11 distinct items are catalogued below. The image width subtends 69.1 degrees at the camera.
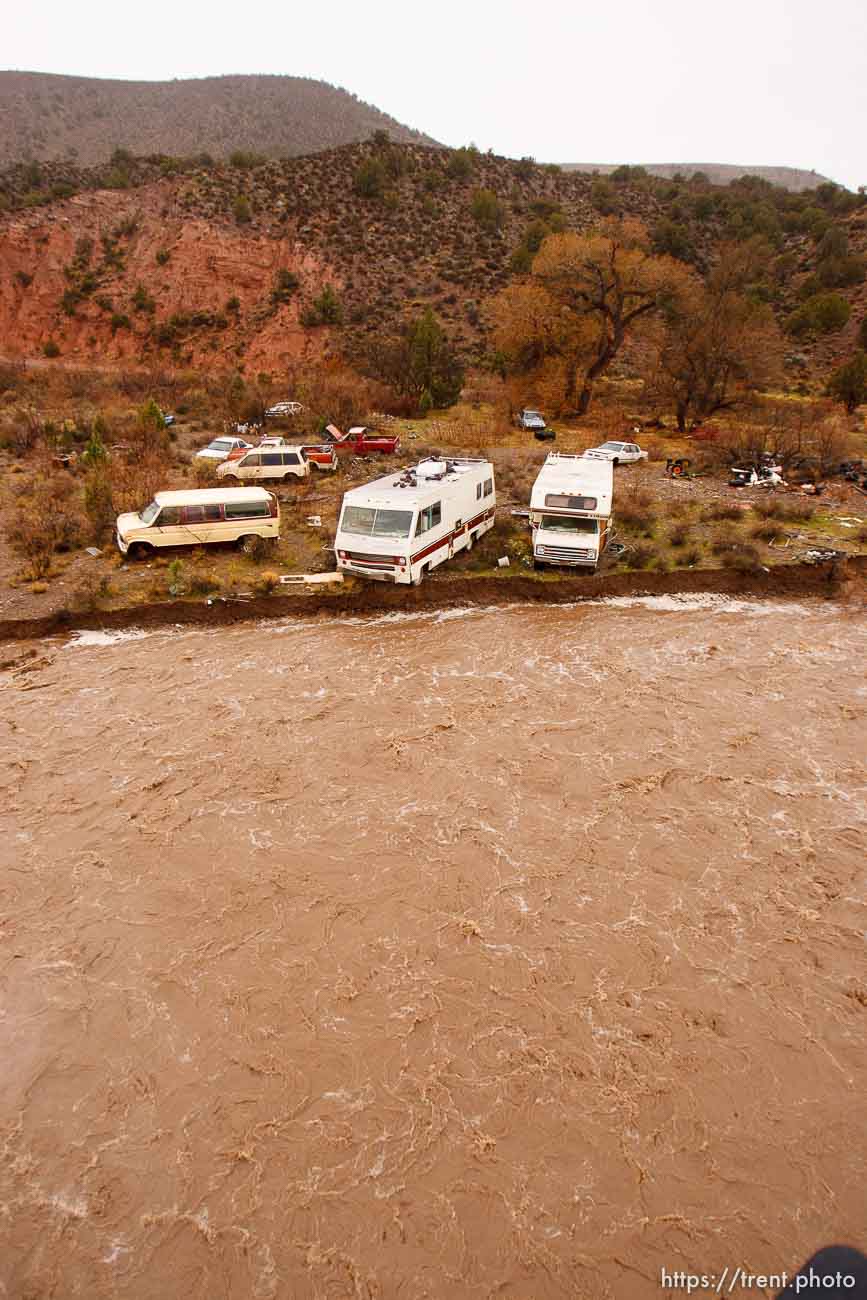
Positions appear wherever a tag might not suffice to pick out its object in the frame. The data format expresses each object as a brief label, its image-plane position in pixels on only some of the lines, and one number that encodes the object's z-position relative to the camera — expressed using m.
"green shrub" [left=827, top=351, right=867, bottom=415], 32.44
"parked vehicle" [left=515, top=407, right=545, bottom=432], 32.28
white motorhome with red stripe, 14.35
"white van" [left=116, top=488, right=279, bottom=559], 16.23
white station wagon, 22.56
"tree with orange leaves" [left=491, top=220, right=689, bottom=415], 33.72
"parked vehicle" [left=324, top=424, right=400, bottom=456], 26.28
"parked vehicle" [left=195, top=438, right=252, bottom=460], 24.56
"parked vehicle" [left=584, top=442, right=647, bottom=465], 26.14
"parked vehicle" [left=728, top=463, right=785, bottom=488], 23.58
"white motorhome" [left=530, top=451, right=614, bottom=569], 15.51
